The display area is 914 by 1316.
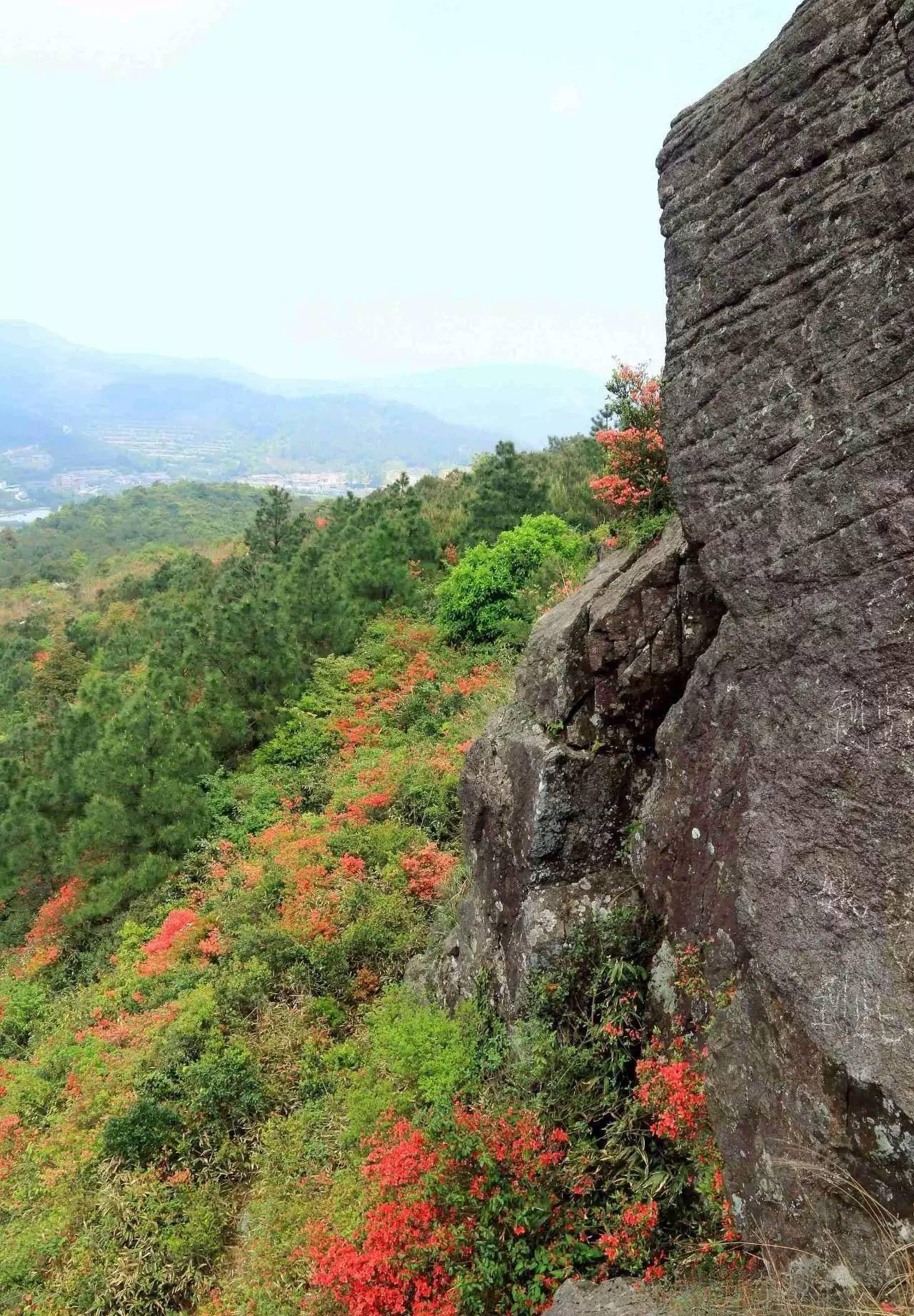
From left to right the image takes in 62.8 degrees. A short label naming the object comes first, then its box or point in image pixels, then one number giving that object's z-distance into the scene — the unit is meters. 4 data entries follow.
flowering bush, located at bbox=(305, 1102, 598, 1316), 5.57
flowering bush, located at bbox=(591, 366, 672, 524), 7.94
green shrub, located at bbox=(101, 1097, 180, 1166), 8.64
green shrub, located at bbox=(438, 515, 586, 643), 19.23
